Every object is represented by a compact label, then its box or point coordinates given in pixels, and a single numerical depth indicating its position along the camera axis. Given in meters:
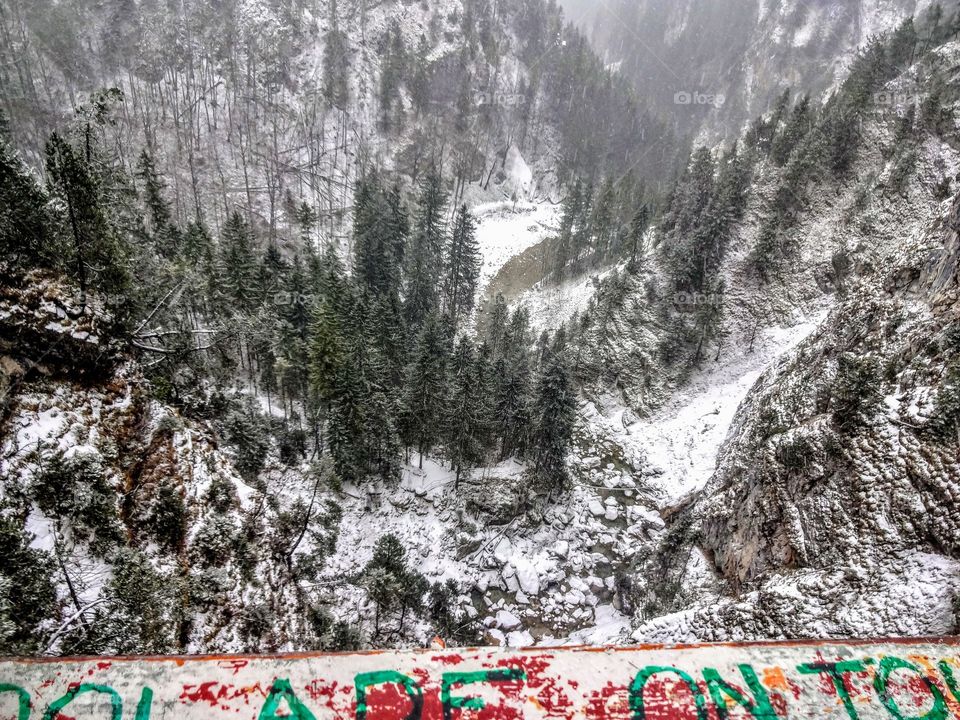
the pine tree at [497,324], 45.53
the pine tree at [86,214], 13.51
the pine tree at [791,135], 45.41
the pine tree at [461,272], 50.06
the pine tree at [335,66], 72.25
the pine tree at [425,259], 42.81
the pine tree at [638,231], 48.50
